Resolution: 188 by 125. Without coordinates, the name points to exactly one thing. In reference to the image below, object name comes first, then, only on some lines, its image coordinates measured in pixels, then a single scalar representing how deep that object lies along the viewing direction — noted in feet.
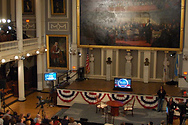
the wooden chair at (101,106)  53.16
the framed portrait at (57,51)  71.72
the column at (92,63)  73.56
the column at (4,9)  73.67
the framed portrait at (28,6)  72.79
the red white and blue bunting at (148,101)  56.65
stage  57.11
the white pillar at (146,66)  68.95
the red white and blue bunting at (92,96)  59.11
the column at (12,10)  73.72
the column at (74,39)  69.63
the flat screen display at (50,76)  63.51
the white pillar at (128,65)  71.05
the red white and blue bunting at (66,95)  60.42
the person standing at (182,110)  46.39
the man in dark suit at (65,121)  40.36
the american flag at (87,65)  72.43
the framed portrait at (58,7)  70.13
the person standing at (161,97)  54.24
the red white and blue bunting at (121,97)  57.72
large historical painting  64.23
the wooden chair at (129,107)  52.49
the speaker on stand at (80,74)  70.85
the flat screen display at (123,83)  60.85
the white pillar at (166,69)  67.97
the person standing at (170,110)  47.57
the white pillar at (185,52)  63.10
